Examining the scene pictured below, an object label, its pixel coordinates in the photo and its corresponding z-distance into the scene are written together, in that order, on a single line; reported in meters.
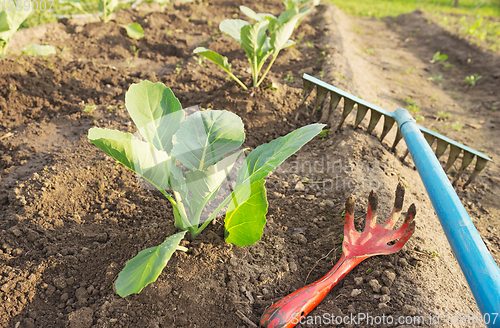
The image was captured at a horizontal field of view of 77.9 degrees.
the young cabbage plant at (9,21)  2.97
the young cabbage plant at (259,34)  2.48
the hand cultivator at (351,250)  1.27
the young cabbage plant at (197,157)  1.24
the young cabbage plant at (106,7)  4.38
